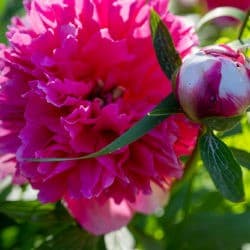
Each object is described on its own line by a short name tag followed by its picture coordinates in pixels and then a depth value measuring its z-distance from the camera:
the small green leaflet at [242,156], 0.49
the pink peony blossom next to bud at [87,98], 0.50
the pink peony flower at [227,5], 0.64
